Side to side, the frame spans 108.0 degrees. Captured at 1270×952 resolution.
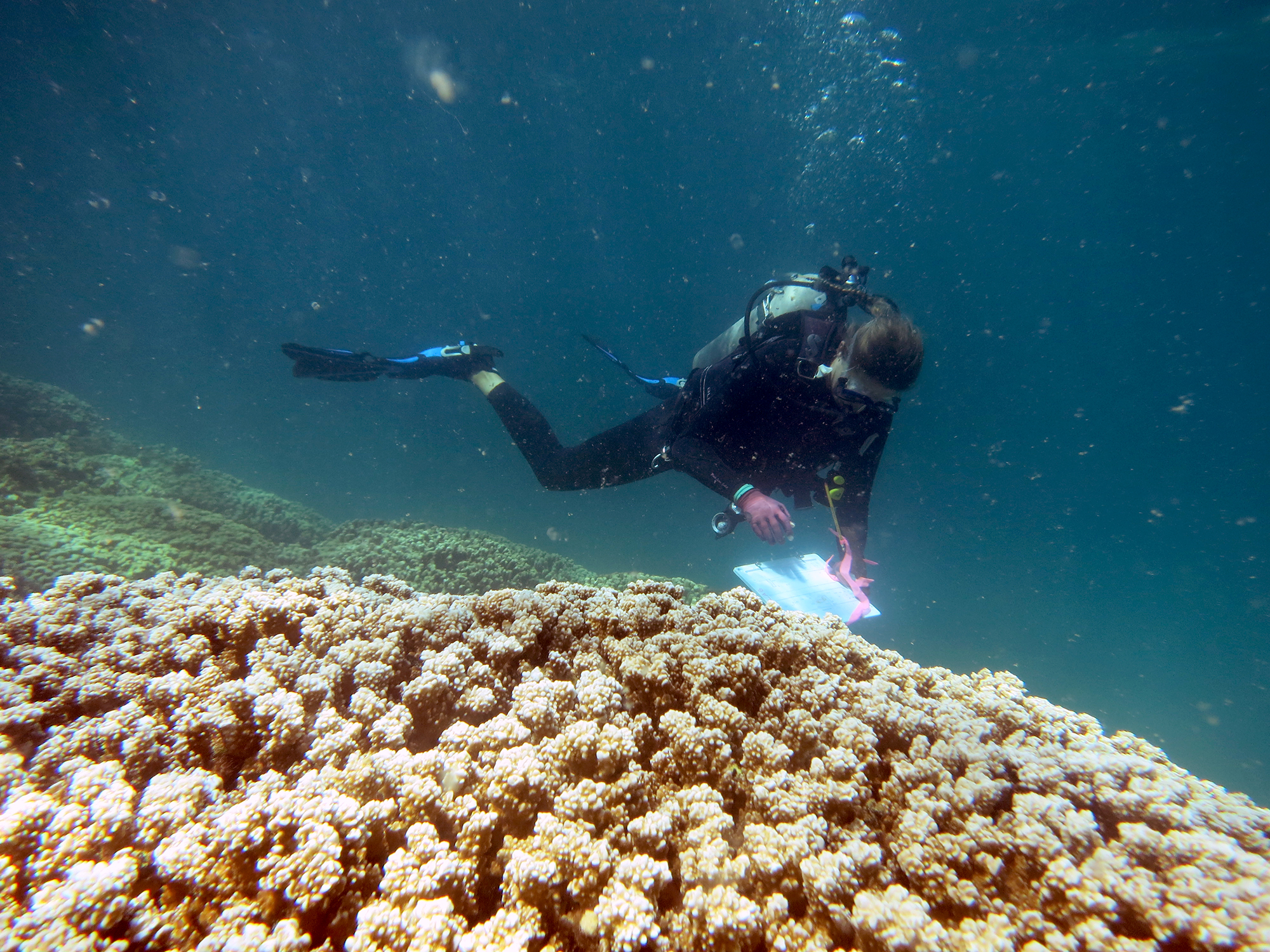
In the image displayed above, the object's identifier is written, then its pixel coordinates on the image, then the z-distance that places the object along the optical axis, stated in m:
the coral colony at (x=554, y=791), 0.97
